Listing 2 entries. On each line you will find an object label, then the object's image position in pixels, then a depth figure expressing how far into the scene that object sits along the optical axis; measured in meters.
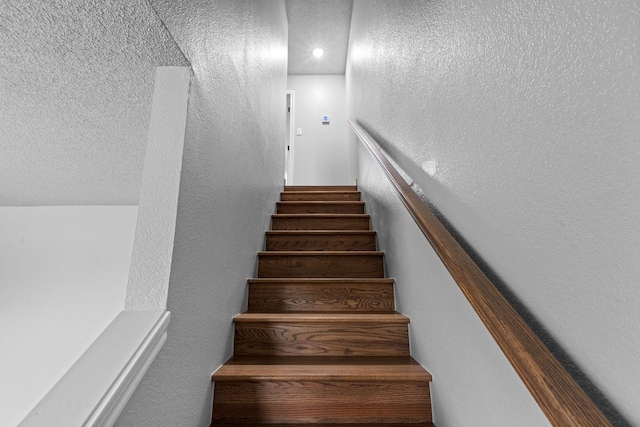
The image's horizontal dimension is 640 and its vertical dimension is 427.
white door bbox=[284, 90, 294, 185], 4.63
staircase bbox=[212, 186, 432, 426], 1.18
